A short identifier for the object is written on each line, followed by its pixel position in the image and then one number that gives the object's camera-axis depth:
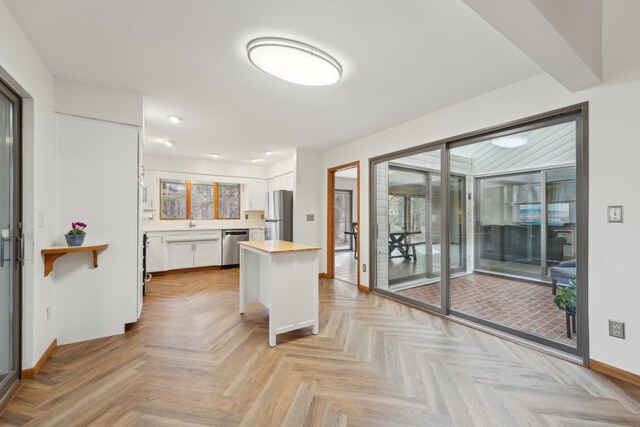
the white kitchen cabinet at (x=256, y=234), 6.51
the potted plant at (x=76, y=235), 2.38
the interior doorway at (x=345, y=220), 7.66
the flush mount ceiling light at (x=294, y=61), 1.98
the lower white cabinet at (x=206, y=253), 5.83
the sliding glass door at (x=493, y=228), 2.53
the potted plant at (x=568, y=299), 2.47
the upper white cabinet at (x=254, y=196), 6.68
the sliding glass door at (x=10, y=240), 1.82
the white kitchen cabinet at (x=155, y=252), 5.29
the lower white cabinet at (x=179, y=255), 5.53
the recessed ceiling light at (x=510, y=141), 2.95
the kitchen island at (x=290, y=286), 2.60
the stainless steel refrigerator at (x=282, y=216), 5.46
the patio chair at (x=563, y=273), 2.65
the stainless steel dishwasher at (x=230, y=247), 6.11
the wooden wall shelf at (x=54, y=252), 2.21
